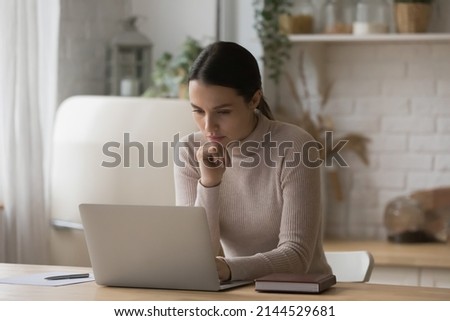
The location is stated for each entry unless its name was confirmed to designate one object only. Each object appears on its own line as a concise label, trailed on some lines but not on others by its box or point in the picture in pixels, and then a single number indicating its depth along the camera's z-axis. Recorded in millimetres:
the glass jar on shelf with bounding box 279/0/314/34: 6071
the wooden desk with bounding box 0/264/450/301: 2918
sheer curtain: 5017
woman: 3517
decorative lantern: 6109
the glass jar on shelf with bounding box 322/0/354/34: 6000
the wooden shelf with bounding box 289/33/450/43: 5770
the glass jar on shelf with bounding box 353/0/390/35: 5907
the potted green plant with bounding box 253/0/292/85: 6016
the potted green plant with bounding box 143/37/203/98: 5901
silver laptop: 2989
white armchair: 5184
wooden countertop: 5389
